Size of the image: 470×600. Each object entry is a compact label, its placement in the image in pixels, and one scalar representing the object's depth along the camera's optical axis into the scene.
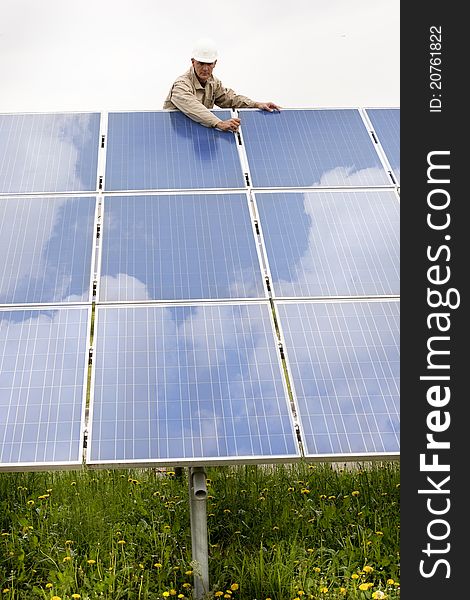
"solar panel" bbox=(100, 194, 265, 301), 7.43
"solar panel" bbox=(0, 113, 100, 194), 8.55
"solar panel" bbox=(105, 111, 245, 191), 8.55
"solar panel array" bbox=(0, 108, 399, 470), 6.43
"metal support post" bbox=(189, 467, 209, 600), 6.35
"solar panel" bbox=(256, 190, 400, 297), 7.64
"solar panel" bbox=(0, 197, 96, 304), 7.42
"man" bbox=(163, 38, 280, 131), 9.26
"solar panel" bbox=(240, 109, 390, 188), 8.73
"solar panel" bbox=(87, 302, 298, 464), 6.29
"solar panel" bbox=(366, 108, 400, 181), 9.08
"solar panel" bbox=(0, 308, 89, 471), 6.26
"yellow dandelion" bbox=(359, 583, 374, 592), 6.36
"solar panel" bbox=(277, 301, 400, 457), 6.44
